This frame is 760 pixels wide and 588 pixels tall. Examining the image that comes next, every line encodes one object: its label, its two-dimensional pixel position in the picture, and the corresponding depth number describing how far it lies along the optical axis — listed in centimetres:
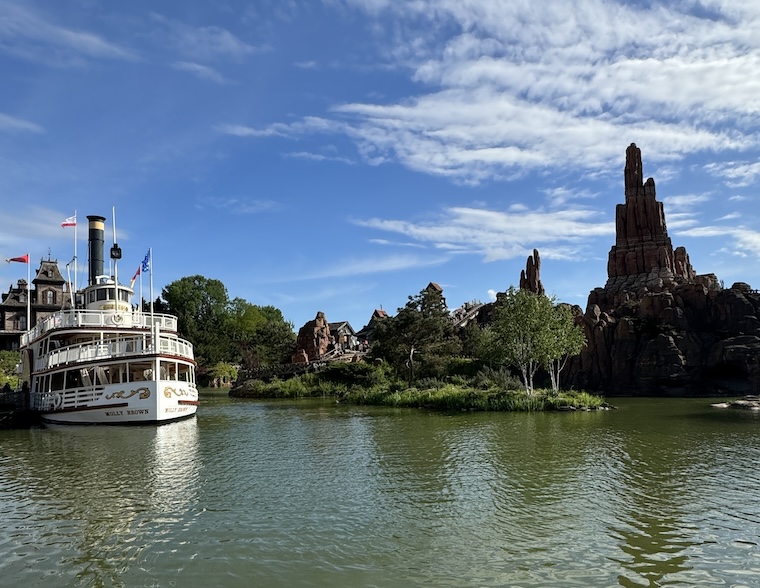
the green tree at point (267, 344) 8519
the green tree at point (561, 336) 4207
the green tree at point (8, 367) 5766
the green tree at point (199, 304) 9962
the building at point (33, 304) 8162
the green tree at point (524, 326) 4231
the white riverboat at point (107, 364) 3206
